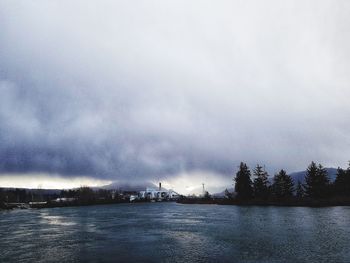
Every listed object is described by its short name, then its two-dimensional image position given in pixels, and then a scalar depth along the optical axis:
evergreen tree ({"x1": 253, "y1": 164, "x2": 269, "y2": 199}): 137.50
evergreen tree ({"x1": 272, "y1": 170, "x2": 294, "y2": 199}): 131.38
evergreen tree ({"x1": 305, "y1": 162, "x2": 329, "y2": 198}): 118.19
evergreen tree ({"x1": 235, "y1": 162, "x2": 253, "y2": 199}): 139.25
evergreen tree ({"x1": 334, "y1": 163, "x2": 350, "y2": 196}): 119.00
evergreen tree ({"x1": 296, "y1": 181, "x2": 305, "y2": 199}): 132.69
